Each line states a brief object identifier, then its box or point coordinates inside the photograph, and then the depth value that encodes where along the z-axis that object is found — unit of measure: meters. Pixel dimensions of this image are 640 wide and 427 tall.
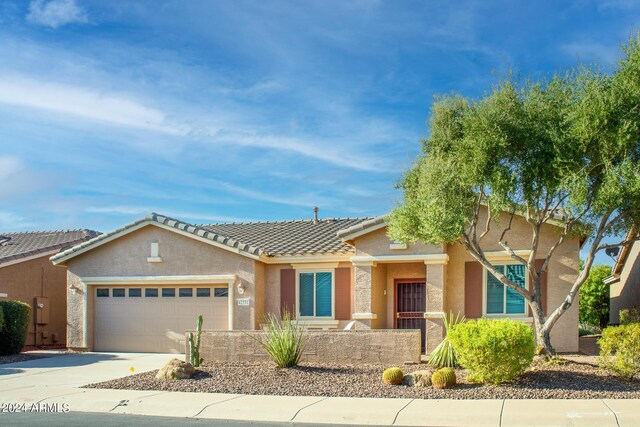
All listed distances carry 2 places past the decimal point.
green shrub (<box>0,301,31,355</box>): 23.20
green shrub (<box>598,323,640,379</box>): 14.91
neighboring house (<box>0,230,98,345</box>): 26.77
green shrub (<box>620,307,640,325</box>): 17.40
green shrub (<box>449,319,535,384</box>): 14.48
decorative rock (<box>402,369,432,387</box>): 14.91
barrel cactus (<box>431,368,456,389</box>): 14.61
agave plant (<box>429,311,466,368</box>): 17.19
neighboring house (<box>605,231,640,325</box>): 27.80
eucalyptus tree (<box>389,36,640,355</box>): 15.83
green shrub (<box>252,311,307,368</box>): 17.31
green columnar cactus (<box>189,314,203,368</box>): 18.27
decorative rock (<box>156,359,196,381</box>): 16.33
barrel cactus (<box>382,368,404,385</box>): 15.09
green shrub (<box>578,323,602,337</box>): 31.99
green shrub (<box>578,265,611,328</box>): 36.31
